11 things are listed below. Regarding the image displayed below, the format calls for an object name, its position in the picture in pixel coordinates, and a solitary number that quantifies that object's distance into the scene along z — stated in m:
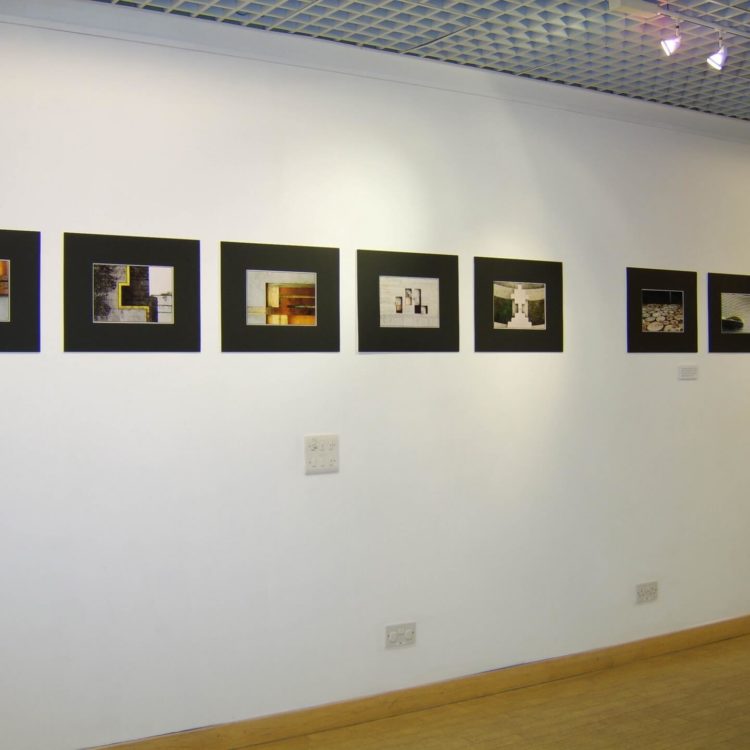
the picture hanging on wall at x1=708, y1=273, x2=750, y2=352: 5.06
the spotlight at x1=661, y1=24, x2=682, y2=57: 3.58
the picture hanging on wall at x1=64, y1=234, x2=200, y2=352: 3.34
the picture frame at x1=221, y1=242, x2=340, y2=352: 3.62
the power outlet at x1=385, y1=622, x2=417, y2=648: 3.99
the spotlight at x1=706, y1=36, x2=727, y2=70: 3.71
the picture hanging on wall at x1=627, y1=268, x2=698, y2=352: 4.75
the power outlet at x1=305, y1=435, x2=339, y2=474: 3.79
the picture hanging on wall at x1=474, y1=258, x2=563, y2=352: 4.23
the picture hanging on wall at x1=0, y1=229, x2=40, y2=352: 3.23
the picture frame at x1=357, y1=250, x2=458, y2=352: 3.92
